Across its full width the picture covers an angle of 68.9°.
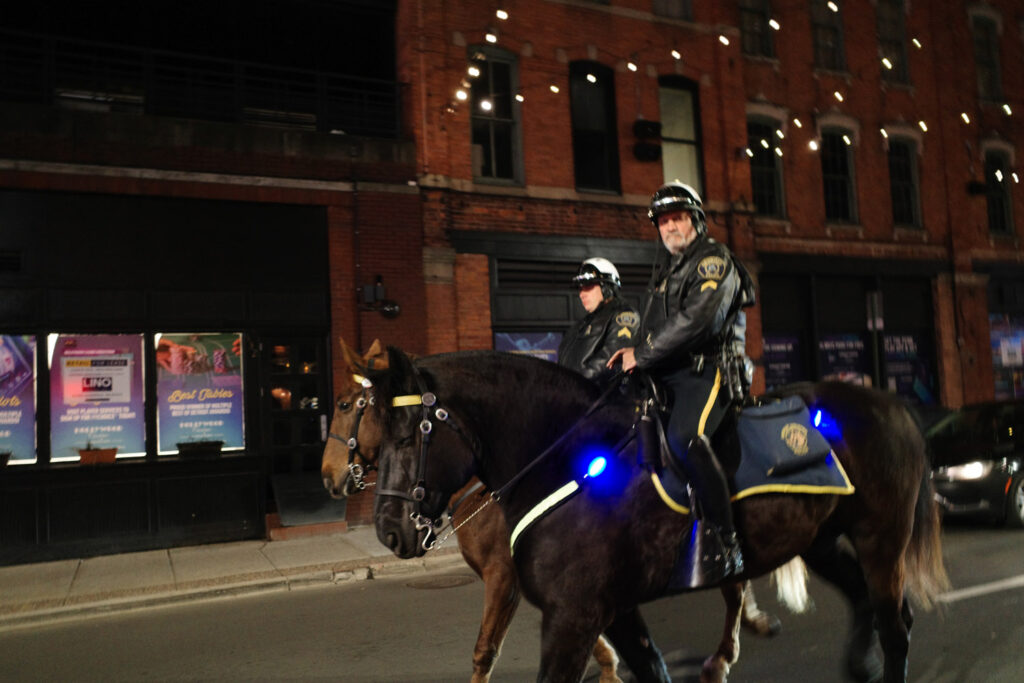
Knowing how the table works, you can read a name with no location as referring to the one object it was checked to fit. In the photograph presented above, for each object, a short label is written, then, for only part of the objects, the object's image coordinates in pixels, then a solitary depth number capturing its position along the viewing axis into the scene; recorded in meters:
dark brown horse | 3.21
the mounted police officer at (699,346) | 3.47
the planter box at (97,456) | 10.67
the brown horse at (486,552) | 4.59
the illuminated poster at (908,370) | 18.89
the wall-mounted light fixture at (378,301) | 12.09
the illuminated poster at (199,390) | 11.30
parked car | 10.09
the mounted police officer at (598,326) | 5.25
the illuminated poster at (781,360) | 17.48
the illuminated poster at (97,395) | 10.72
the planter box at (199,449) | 11.24
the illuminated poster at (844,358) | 18.19
